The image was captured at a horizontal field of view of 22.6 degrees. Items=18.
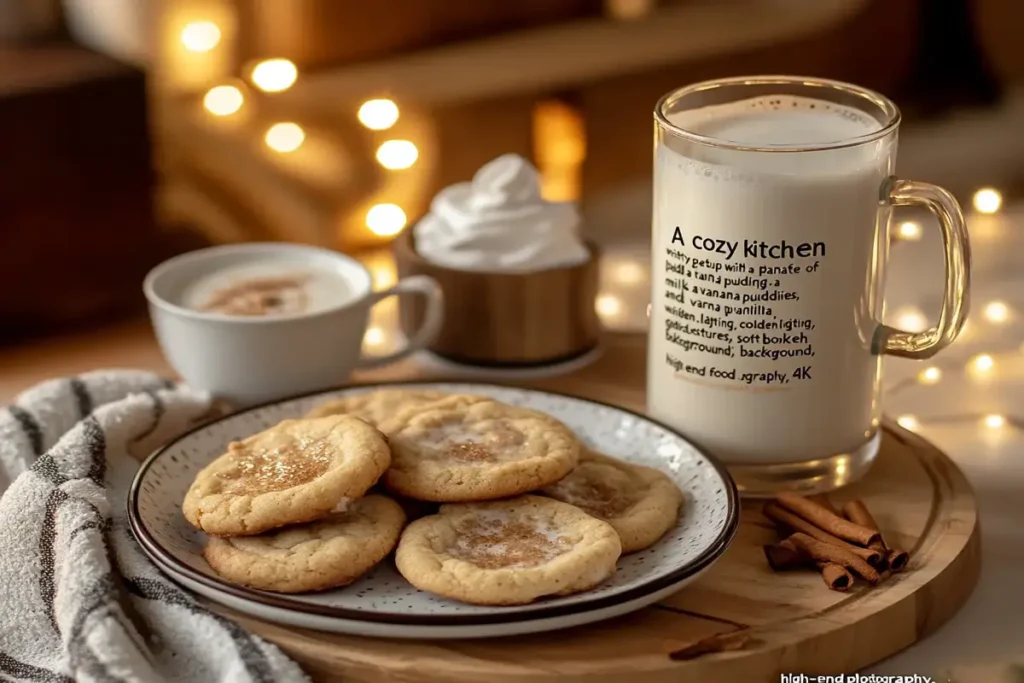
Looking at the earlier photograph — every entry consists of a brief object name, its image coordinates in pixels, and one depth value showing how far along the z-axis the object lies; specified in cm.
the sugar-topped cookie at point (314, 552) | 90
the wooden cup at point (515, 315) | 113
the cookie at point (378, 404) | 101
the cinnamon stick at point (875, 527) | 94
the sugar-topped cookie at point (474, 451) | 92
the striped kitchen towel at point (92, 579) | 89
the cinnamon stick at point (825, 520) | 95
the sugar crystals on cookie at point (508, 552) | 89
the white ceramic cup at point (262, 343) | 108
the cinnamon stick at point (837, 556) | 93
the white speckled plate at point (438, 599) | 88
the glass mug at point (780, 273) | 96
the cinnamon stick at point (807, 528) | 94
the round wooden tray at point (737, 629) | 88
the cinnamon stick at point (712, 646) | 88
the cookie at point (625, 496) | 94
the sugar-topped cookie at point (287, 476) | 91
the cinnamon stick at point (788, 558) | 94
